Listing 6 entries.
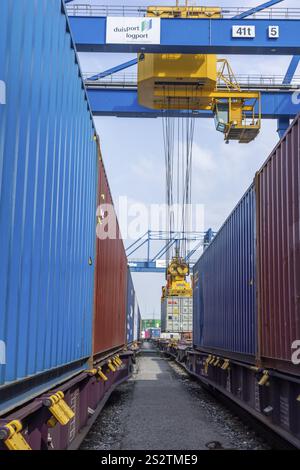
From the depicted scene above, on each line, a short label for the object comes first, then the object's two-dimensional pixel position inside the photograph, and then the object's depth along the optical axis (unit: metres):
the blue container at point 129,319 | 18.39
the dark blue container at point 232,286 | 8.32
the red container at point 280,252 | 5.82
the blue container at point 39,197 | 3.18
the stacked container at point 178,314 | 30.97
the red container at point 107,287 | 8.05
